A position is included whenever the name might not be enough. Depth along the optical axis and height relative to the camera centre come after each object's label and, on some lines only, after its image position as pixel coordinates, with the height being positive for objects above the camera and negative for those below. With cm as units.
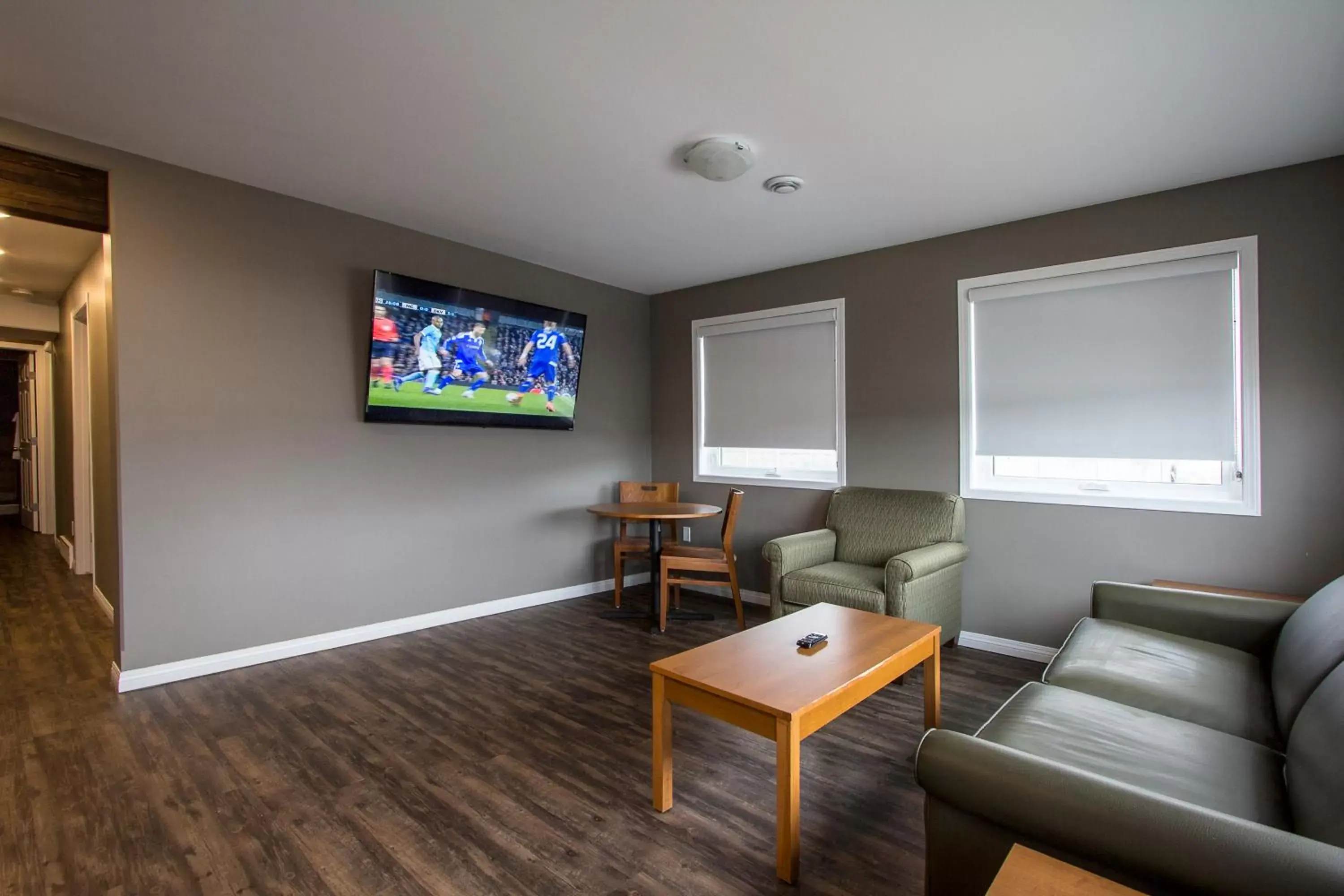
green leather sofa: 104 -75
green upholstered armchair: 325 -67
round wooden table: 413 -45
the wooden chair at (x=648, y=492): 522 -38
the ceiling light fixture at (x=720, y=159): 277 +130
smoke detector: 315 +133
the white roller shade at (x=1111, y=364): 318 +43
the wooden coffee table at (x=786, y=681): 177 -76
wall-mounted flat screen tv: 381 +61
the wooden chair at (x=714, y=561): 421 -78
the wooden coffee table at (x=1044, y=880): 96 -69
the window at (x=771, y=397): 459 +38
